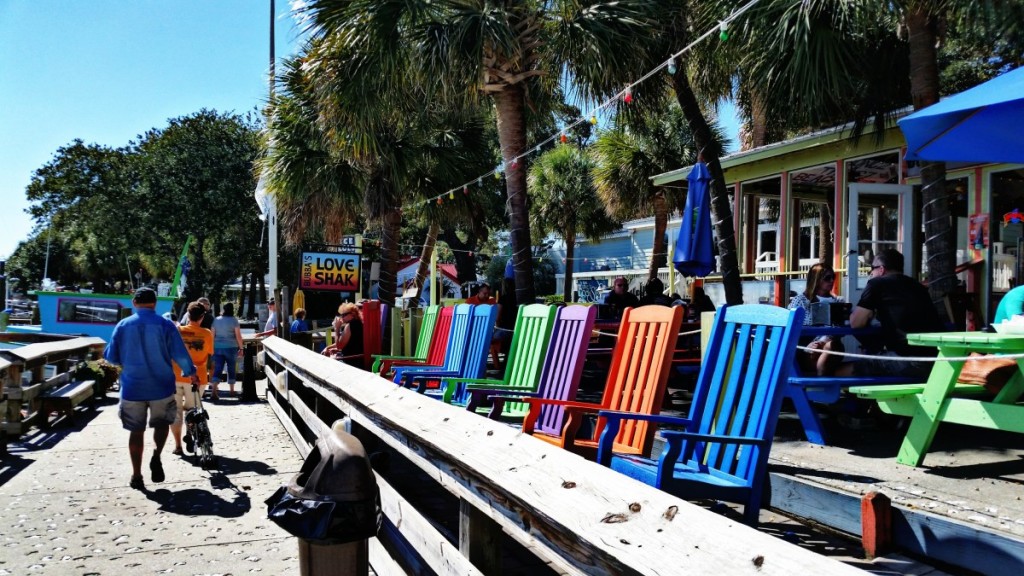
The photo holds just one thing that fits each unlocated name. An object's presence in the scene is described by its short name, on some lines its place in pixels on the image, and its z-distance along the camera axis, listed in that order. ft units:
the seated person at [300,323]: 50.42
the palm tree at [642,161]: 62.34
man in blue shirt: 23.95
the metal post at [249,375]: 45.93
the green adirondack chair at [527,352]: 18.74
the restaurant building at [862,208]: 34.83
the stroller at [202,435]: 25.67
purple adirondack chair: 16.43
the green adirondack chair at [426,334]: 30.14
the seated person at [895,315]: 20.72
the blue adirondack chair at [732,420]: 10.86
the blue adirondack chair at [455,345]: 23.90
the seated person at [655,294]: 33.60
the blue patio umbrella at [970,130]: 16.42
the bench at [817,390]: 17.80
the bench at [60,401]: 35.35
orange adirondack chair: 13.84
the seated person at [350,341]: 36.24
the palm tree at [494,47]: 30.12
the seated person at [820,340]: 21.90
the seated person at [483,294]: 38.65
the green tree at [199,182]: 106.11
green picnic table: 14.83
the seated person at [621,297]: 36.58
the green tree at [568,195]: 83.35
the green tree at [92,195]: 109.70
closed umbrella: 31.55
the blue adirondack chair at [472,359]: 22.25
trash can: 8.34
